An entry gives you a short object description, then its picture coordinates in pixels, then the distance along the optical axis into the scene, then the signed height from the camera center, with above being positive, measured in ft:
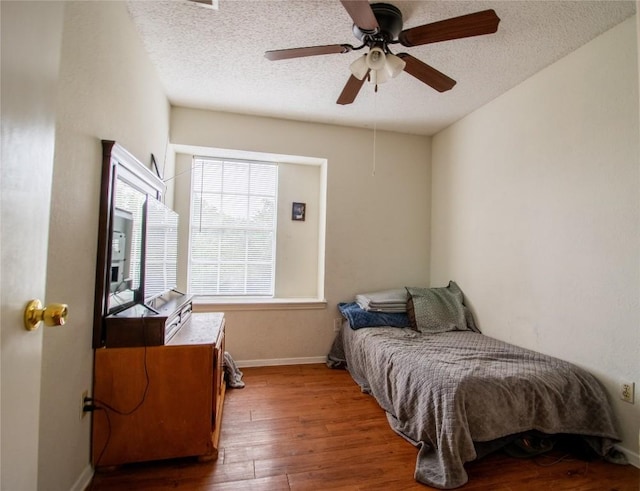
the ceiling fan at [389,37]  4.89 +3.85
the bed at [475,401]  5.37 -2.72
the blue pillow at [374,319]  9.56 -1.93
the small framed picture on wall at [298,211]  11.63 +1.69
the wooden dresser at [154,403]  5.27 -2.68
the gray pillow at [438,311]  9.29 -1.61
